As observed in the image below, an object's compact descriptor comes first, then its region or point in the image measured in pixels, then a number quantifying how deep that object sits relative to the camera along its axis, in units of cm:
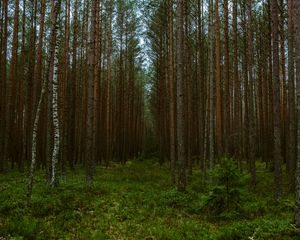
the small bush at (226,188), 838
